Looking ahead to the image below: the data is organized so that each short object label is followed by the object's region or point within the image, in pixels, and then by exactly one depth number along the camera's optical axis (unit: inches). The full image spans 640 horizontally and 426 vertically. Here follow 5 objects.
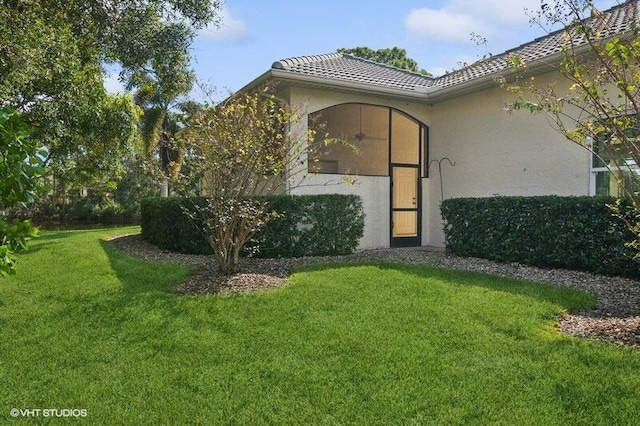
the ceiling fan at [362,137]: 454.0
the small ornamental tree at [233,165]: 266.8
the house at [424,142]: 368.2
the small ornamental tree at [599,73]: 151.5
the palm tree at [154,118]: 853.8
